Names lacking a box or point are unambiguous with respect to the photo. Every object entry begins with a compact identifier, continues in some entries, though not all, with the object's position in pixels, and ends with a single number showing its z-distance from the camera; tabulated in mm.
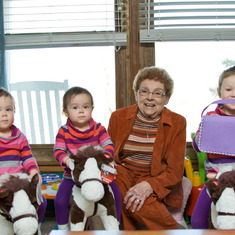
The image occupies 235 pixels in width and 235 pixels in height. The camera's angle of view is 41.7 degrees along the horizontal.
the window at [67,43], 2398
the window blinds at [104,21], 2348
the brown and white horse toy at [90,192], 1331
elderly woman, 1773
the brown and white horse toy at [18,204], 1232
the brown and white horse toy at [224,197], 1229
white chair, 2467
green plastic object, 2246
